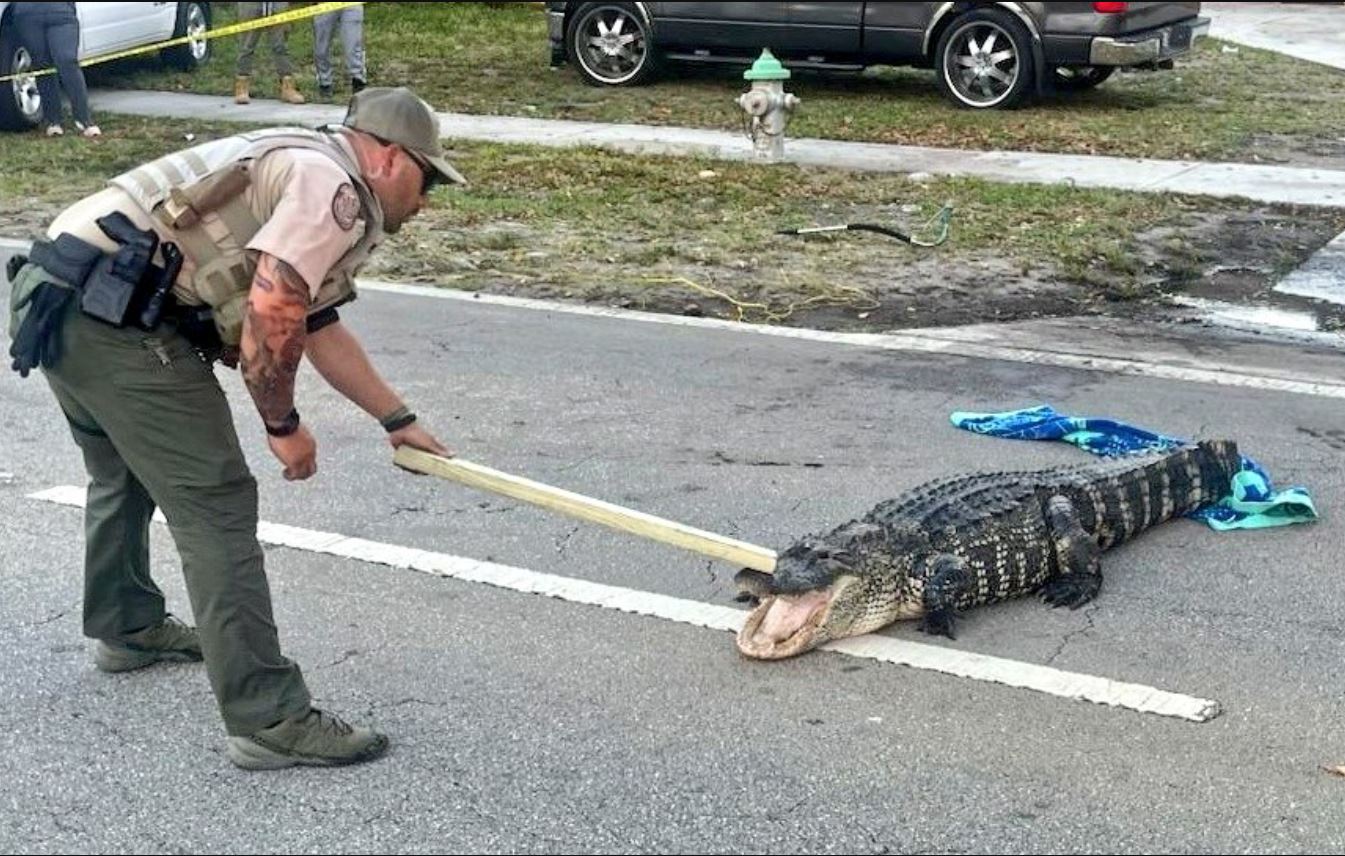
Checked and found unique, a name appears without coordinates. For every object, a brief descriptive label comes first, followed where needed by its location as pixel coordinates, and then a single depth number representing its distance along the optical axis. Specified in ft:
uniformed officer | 12.51
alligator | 15.70
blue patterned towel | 19.25
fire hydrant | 41.81
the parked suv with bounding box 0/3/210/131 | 48.60
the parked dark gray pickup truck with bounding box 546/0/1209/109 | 48.08
